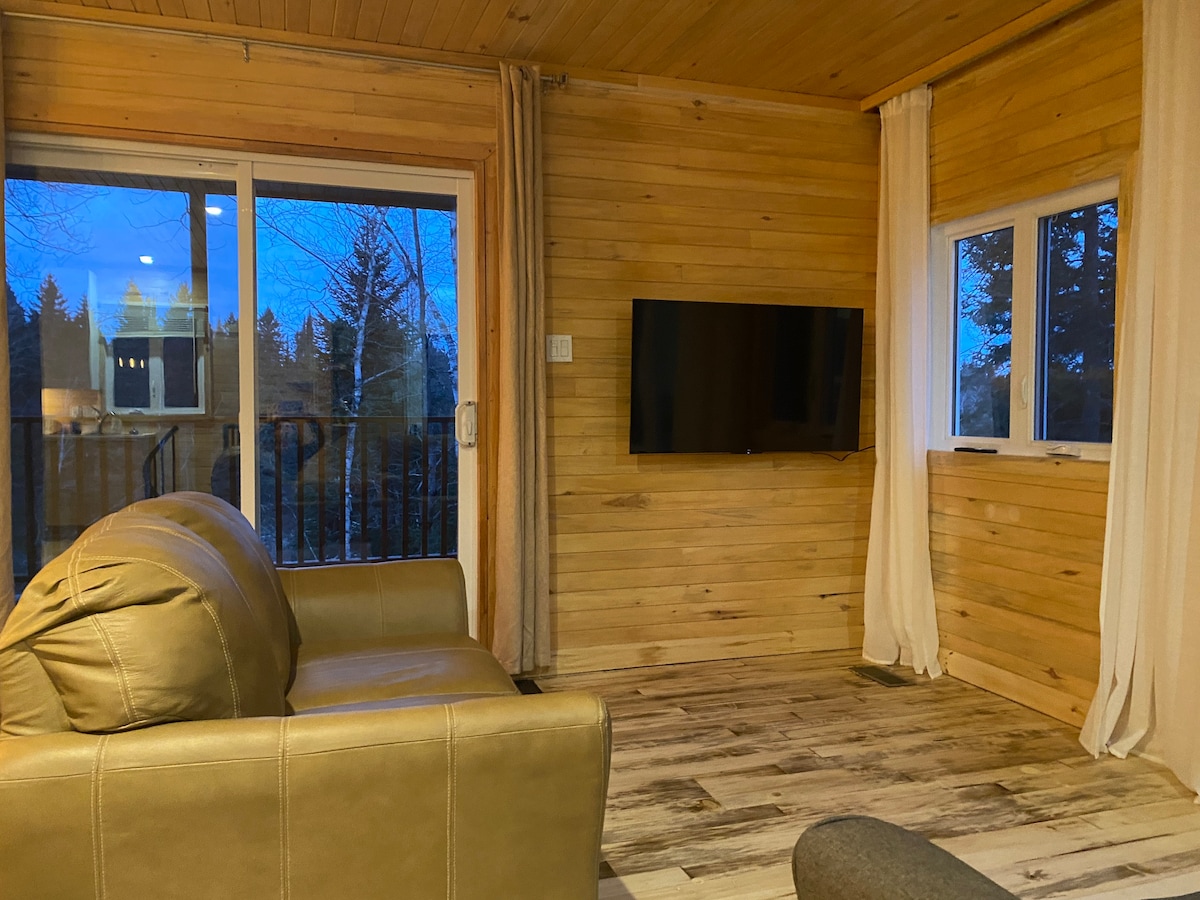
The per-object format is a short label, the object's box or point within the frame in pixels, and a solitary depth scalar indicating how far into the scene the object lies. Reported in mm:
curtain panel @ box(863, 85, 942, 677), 4117
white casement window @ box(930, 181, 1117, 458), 3412
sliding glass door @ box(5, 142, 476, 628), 3547
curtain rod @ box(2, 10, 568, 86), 3389
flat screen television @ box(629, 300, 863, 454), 4078
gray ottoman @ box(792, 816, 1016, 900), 835
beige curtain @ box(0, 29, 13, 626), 3264
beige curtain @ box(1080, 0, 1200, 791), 2855
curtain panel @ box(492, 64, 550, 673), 3828
